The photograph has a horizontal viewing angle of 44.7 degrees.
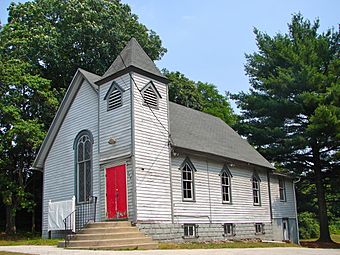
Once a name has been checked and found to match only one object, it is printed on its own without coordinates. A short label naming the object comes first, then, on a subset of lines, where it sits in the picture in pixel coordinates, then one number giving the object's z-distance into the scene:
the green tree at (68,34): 29.70
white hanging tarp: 17.57
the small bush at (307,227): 33.02
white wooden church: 16.22
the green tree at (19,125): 23.86
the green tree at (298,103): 27.36
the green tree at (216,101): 45.44
